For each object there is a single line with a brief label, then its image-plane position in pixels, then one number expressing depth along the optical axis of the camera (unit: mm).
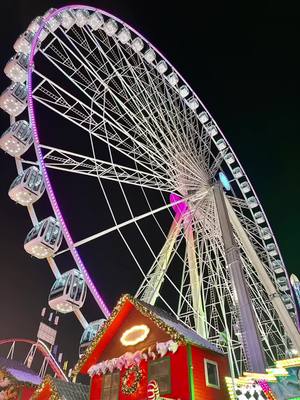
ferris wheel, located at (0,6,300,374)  14922
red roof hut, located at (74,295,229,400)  10273
